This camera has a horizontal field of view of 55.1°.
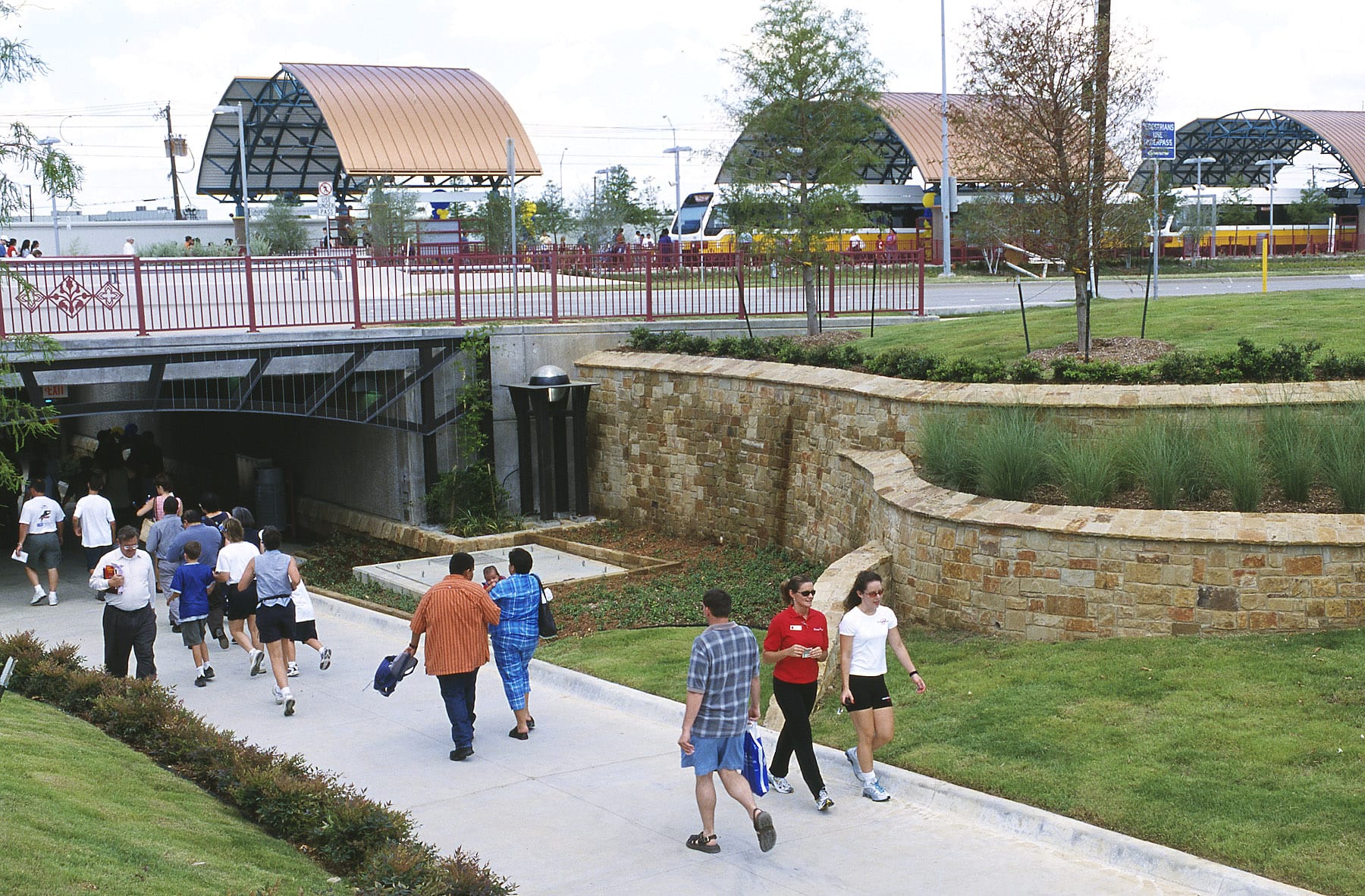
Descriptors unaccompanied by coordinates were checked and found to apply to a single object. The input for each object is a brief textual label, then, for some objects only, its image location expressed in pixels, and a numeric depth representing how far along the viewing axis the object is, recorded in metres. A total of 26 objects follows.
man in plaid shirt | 7.29
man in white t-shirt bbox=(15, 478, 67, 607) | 15.64
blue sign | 17.57
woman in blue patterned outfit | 9.76
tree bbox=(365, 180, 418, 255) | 43.31
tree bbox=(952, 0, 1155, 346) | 15.65
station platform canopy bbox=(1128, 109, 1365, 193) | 57.03
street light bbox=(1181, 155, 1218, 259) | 46.03
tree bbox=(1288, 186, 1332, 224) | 52.94
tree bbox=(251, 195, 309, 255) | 47.38
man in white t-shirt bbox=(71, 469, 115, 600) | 15.23
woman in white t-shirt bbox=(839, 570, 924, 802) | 8.02
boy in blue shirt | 11.47
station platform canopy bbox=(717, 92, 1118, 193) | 50.78
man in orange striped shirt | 9.23
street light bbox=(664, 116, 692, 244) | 53.63
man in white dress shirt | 10.56
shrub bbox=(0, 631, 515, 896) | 6.20
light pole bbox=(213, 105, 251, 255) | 39.14
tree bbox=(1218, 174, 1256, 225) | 52.41
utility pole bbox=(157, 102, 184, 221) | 51.25
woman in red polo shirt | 7.91
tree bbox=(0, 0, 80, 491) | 9.23
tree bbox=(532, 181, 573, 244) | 53.53
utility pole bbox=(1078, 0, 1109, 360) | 15.59
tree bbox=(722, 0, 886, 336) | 19.27
